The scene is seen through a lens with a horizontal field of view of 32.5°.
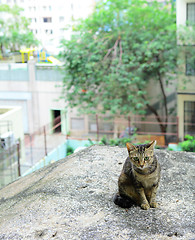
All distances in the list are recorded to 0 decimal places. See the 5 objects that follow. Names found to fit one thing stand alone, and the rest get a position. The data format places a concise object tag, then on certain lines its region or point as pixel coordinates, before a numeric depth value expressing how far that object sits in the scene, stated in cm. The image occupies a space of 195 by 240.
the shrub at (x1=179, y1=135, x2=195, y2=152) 532
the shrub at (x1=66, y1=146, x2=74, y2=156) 593
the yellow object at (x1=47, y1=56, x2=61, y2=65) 577
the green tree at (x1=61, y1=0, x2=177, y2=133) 544
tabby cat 160
